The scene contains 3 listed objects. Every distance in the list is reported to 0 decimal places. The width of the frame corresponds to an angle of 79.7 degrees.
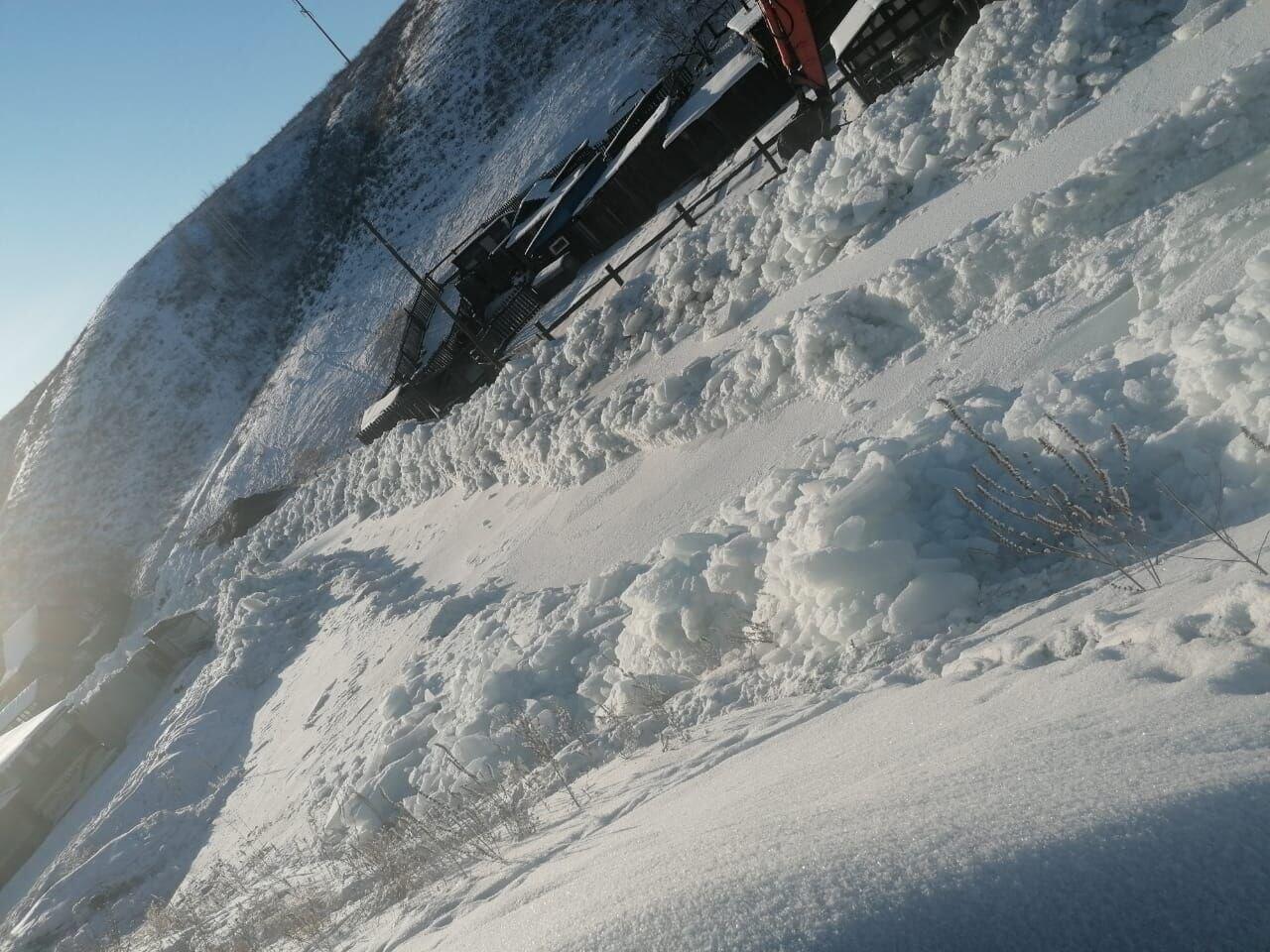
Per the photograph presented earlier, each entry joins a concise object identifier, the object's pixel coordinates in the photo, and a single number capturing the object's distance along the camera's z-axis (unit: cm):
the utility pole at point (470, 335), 2403
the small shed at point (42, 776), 2017
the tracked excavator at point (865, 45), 1362
